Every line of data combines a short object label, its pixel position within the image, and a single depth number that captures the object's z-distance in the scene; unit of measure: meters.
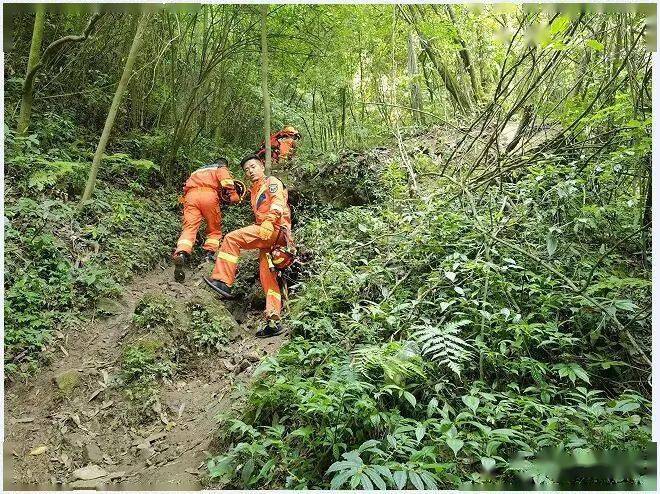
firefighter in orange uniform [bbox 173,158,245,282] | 6.52
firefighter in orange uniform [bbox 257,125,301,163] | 9.10
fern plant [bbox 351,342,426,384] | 2.96
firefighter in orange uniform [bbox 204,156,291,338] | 5.41
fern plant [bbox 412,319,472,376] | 3.01
